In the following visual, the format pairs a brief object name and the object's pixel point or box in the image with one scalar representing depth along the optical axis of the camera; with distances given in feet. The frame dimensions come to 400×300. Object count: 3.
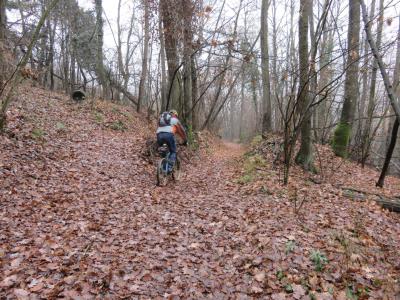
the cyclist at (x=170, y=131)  27.22
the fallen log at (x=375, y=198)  22.72
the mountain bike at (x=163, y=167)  27.17
